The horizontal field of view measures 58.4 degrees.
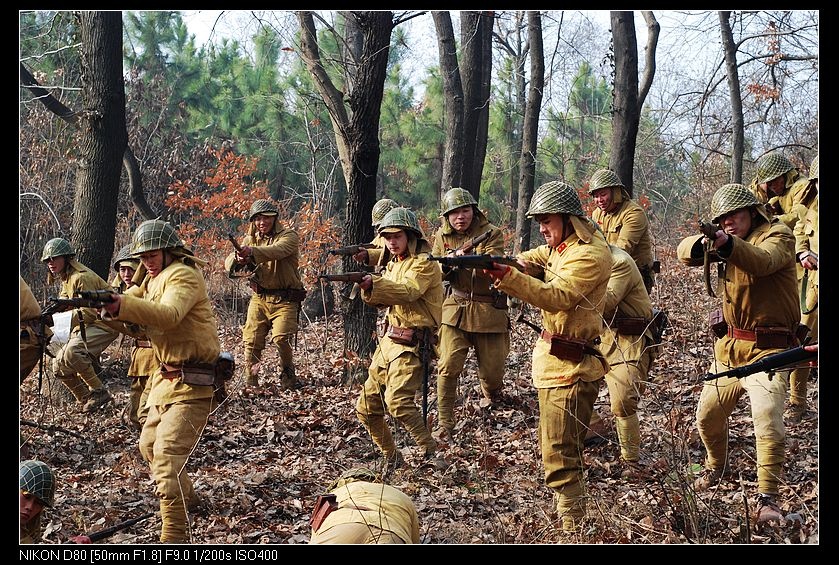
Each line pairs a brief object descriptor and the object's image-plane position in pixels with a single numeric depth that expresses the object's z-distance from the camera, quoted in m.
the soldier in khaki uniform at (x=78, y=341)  9.41
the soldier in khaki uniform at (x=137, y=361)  7.86
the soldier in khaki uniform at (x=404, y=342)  7.05
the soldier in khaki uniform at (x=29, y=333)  6.81
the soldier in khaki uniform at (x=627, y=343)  6.87
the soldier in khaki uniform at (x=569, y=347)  5.33
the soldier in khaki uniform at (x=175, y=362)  5.67
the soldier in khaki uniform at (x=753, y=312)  5.52
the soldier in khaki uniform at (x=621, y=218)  8.58
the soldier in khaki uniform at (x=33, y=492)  4.97
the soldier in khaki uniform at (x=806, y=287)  8.02
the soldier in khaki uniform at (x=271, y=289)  10.48
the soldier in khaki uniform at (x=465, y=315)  8.30
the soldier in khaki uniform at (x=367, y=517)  3.49
